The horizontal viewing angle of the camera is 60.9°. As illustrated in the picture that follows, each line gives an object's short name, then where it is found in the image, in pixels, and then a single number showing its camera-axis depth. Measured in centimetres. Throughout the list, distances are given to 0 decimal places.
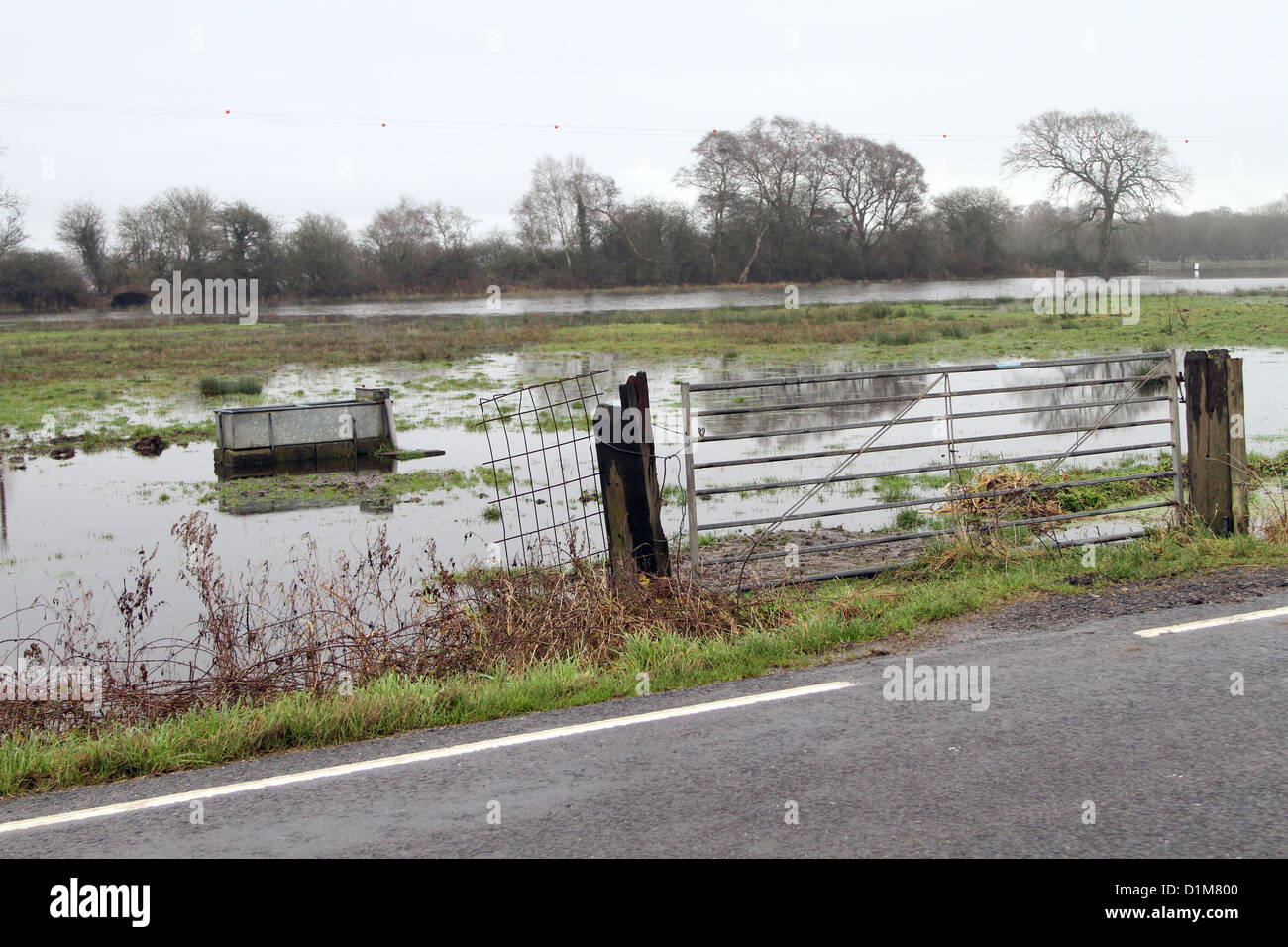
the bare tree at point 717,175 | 8006
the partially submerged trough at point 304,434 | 1845
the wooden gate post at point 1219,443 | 940
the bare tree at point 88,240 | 7650
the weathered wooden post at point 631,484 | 823
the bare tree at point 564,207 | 8131
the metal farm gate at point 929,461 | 954
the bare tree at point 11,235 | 6967
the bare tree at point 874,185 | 7744
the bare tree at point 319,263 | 7912
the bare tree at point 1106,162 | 7206
